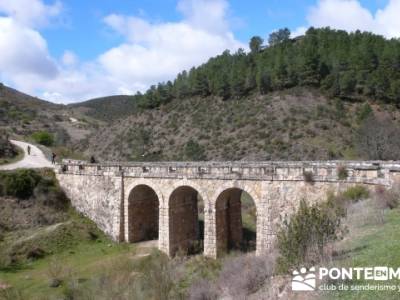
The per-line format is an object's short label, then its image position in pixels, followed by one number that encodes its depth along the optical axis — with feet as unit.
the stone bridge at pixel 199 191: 52.70
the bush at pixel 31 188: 85.97
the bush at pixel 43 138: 152.25
